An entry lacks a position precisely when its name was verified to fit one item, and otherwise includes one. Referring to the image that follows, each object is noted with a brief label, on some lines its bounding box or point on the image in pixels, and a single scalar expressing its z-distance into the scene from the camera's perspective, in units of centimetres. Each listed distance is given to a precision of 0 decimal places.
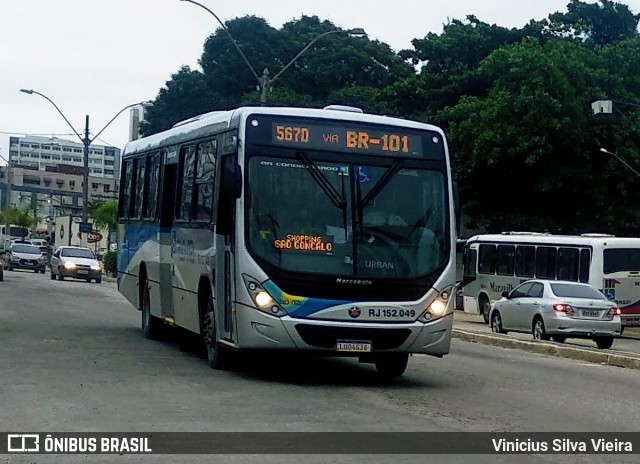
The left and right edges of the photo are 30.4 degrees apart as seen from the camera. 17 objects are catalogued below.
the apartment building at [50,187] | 13138
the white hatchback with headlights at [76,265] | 5122
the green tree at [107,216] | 8046
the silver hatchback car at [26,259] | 6294
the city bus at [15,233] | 9544
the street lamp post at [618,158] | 4406
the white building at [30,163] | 16126
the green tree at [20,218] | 12331
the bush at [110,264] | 5862
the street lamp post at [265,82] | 3092
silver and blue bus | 1358
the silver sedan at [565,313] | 2534
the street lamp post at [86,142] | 5178
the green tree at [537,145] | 4484
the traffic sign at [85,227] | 5866
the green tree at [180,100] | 6900
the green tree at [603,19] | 6356
